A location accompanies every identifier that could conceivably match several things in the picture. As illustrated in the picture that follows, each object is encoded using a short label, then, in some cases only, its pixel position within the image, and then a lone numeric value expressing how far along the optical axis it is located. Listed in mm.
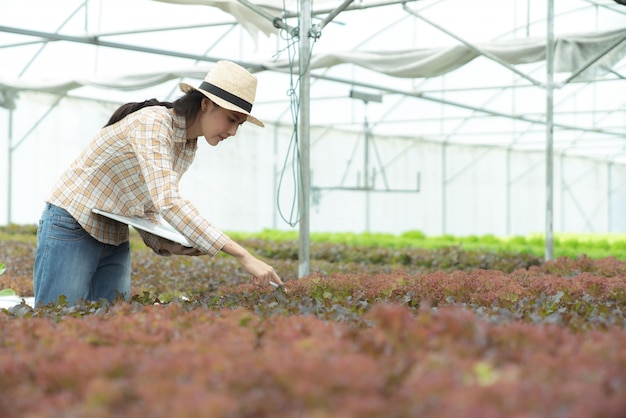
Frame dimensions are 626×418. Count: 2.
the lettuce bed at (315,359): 1308
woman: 3393
